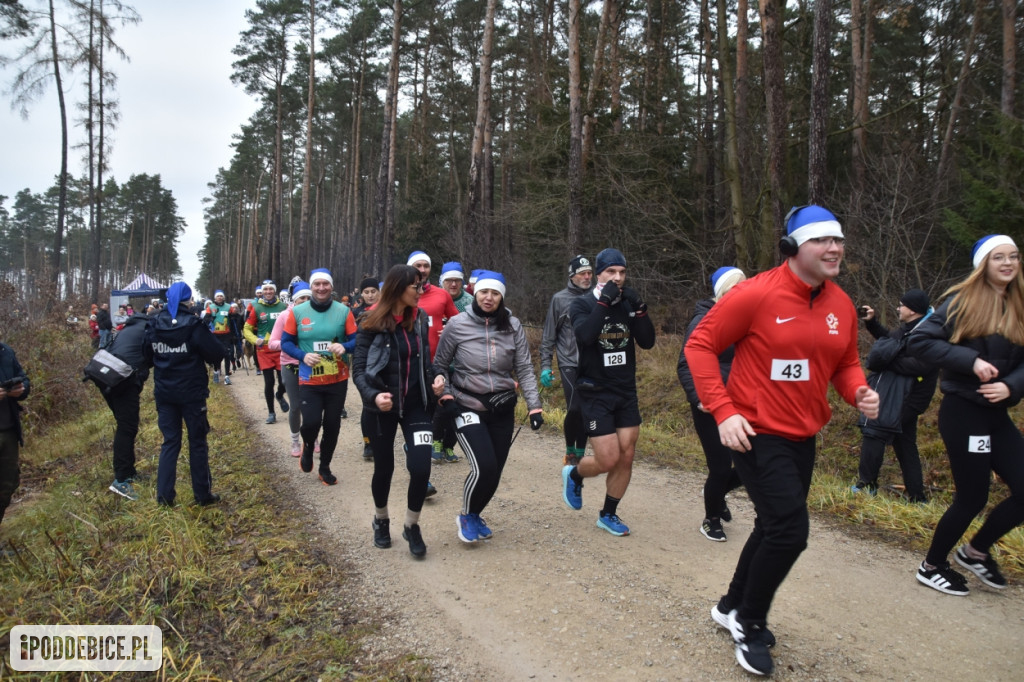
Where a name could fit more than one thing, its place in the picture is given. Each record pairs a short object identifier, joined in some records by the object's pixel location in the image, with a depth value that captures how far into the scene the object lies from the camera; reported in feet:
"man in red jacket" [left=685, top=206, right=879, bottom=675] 9.67
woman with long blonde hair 12.07
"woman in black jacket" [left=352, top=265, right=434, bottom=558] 15.02
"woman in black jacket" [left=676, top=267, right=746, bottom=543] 15.74
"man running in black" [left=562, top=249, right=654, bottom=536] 15.56
